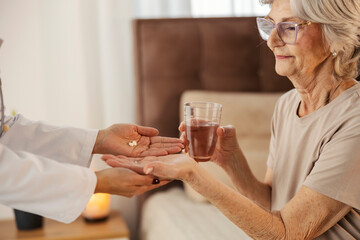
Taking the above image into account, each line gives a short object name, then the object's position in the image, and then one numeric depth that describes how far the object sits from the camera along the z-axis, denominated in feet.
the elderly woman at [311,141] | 4.99
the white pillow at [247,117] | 9.41
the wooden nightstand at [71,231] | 8.87
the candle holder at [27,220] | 8.96
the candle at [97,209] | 9.52
